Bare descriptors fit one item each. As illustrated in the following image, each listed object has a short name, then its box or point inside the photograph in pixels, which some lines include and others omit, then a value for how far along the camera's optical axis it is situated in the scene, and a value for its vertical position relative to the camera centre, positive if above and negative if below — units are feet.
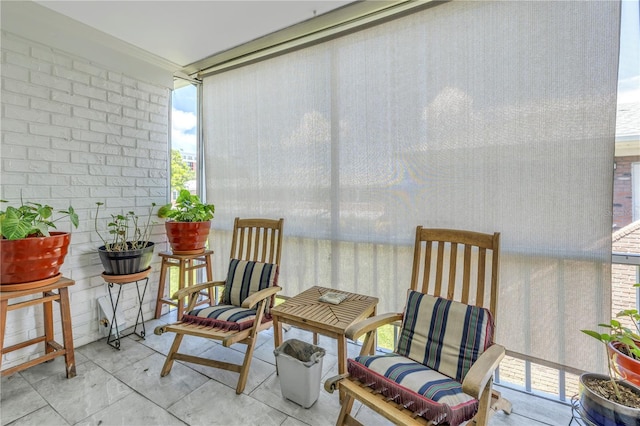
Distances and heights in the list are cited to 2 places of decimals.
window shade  5.27 +1.15
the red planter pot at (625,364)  4.31 -2.42
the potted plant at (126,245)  7.61 -1.08
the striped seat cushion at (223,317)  6.36 -2.50
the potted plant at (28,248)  5.55 -0.80
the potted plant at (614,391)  3.93 -2.70
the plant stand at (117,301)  7.64 -2.74
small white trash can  5.63 -3.29
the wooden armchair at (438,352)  3.97 -2.39
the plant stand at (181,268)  8.93 -1.95
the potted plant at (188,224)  8.72 -0.52
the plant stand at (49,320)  5.78 -2.54
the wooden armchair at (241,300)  6.30 -2.31
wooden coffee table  5.48 -2.21
